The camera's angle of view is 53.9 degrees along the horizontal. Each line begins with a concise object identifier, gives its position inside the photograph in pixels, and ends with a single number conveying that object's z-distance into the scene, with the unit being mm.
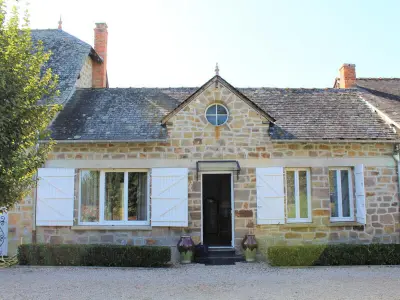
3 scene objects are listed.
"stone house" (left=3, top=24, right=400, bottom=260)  10633
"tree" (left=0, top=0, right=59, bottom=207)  6145
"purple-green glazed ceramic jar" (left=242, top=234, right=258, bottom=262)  10195
